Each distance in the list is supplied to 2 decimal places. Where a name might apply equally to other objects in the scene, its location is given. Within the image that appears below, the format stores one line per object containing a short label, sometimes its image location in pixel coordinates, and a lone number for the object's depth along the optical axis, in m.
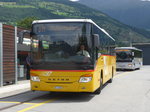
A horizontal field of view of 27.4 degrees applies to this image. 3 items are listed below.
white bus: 35.62
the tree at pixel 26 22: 91.02
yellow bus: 10.29
